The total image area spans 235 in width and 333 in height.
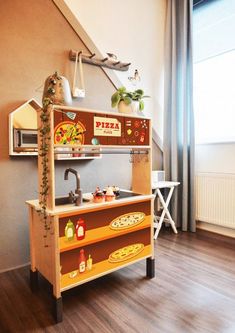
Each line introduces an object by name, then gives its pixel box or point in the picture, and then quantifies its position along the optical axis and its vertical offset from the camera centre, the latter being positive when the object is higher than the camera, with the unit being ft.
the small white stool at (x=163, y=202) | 9.87 -1.57
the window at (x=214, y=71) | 9.62 +3.80
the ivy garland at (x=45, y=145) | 5.25 +0.42
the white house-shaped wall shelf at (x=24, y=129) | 7.16 +1.02
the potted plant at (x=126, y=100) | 6.75 +1.76
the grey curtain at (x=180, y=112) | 10.24 +2.20
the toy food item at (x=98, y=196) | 6.03 -0.81
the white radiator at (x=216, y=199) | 9.46 -1.42
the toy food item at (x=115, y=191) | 6.81 -0.76
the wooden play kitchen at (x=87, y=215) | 5.28 -1.24
